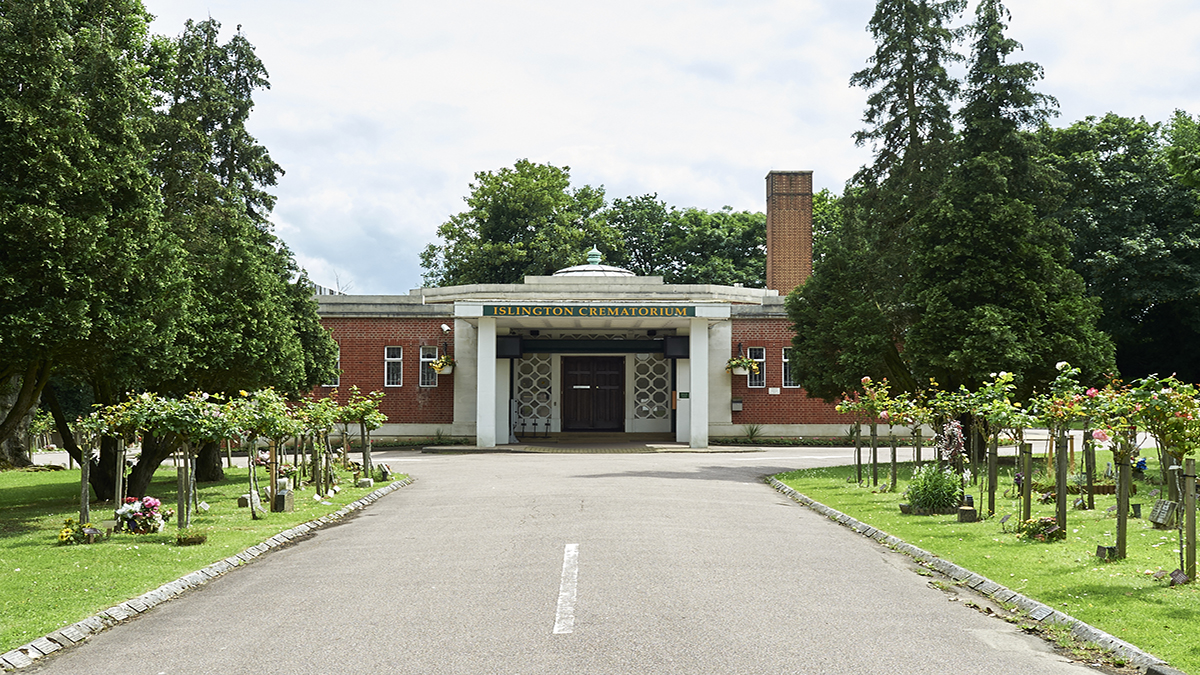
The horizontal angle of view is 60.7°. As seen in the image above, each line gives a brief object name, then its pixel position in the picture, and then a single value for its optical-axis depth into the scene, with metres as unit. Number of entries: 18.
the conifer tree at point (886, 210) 25.62
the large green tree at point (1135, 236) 32.03
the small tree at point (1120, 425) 9.95
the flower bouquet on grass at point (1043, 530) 11.57
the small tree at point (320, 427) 18.19
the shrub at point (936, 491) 14.67
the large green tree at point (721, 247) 53.22
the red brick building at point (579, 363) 35.62
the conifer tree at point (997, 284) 21.22
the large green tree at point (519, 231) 48.84
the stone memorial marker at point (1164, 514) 11.66
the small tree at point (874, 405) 18.97
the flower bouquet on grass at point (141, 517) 13.17
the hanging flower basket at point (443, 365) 35.75
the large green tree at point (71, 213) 12.99
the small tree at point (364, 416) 20.84
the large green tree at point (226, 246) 18.84
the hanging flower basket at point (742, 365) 36.69
